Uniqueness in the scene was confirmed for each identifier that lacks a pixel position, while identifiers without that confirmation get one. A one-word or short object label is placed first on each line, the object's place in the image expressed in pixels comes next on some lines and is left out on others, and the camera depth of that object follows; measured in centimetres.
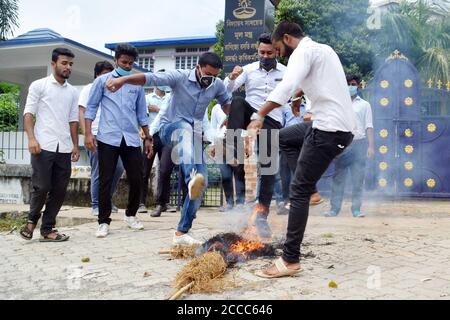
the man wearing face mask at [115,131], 505
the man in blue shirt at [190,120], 436
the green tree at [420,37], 1111
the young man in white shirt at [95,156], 622
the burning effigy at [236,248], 371
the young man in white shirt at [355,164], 657
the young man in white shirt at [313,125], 325
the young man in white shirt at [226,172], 565
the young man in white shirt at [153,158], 671
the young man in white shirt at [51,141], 470
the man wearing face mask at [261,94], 473
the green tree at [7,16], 1812
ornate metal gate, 860
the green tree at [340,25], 1134
